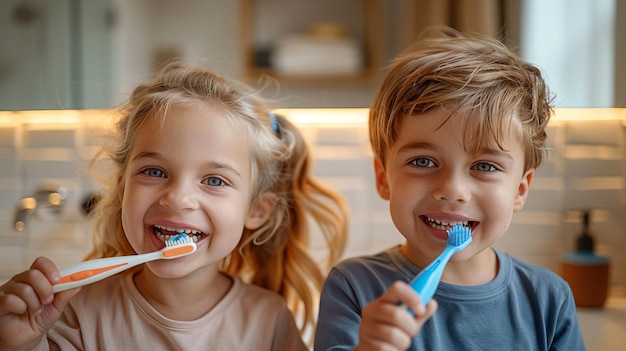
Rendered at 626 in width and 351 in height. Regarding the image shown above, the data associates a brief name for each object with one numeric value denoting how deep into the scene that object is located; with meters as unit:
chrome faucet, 1.00
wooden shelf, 1.45
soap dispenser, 1.00
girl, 0.76
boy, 0.74
